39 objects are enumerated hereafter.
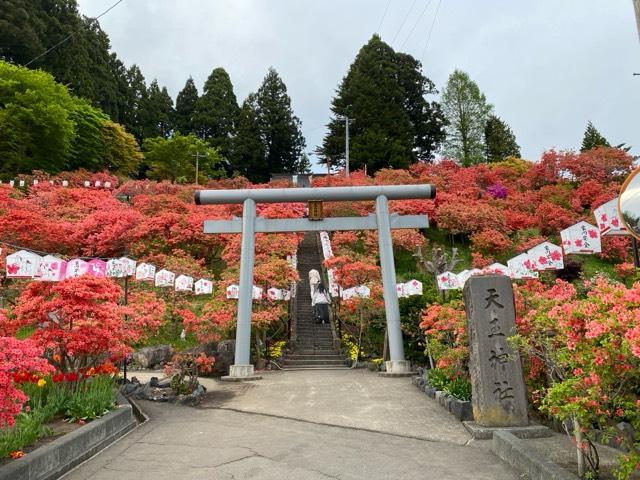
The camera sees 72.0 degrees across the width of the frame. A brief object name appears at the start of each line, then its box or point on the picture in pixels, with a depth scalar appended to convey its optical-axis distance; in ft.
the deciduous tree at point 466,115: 115.85
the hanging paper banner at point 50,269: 32.83
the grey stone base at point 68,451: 11.94
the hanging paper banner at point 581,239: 33.17
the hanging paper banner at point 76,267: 35.73
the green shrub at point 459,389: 22.46
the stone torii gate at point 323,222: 36.26
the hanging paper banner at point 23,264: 33.09
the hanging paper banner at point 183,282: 46.98
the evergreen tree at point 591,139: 126.82
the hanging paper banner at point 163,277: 47.32
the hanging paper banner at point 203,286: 46.91
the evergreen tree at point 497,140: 130.00
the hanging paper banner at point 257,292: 42.57
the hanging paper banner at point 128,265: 38.81
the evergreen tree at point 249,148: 138.62
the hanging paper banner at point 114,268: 42.78
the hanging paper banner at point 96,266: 36.83
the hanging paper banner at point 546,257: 35.06
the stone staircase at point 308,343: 42.34
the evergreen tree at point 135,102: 143.64
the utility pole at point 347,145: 114.51
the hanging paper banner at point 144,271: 46.03
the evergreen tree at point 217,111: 145.82
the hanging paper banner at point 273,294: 43.39
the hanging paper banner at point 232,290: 42.52
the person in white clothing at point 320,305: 50.06
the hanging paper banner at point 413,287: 40.98
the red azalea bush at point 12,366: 11.34
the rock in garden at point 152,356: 41.14
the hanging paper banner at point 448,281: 40.68
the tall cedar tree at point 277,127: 143.74
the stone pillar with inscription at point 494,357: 17.95
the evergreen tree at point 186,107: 153.69
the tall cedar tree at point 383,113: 117.08
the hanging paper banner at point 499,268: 36.76
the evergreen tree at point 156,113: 145.79
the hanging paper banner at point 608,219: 25.20
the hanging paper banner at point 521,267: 35.55
